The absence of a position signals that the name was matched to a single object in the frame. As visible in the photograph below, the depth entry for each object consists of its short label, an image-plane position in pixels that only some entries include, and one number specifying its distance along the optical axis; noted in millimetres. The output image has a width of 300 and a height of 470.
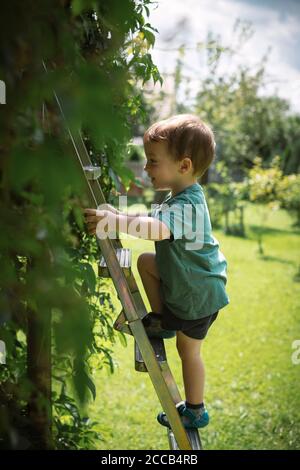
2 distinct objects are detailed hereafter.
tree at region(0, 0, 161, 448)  842
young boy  2221
